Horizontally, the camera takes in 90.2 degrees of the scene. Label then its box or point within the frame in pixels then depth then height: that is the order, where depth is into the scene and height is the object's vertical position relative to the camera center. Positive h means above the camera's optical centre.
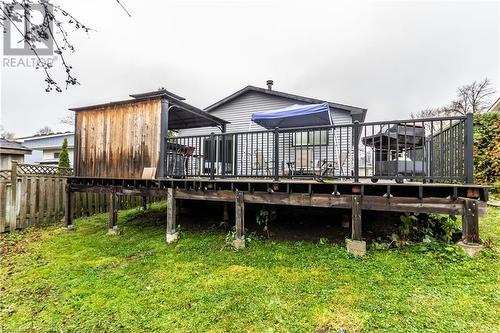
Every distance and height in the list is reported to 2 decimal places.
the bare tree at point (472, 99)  21.12 +6.40
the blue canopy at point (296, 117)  6.12 +1.44
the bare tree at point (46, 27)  1.93 +1.18
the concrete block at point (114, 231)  6.41 -1.58
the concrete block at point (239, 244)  4.77 -1.41
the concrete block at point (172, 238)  5.48 -1.50
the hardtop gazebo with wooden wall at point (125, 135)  5.97 +0.92
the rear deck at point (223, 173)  3.64 -0.04
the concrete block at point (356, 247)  3.94 -1.22
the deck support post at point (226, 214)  6.21 -1.10
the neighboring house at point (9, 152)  11.52 +0.83
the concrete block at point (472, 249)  3.46 -1.09
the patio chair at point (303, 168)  5.84 +0.06
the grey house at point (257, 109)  9.73 +2.74
